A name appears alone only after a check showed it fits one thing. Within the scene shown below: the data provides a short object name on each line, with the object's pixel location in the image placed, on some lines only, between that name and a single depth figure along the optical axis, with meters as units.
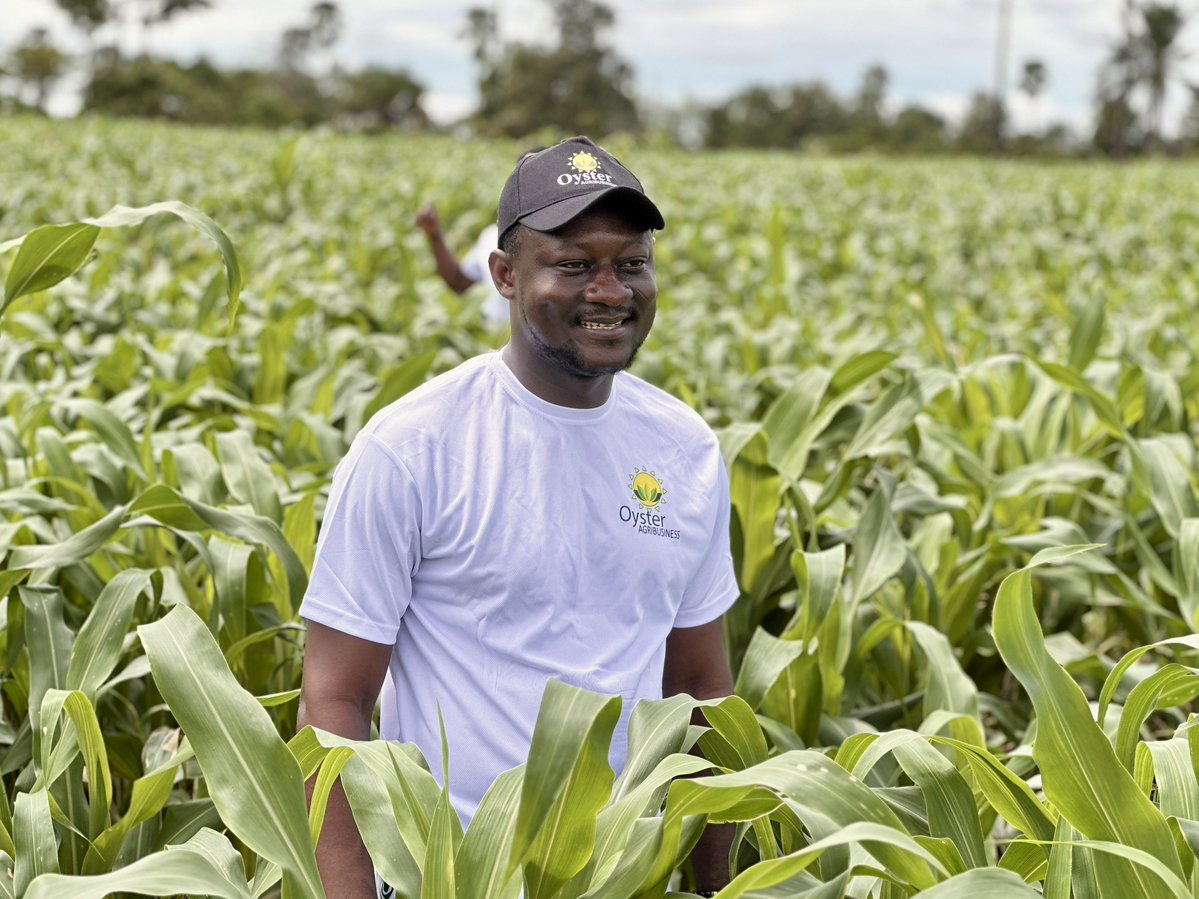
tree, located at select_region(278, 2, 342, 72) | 93.81
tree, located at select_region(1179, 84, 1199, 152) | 79.49
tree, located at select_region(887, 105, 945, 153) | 51.59
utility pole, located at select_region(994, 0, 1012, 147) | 51.91
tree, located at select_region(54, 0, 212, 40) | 58.34
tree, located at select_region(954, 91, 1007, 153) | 51.12
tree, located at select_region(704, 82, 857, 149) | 72.81
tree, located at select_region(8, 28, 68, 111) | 55.47
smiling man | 1.68
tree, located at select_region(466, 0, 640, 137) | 58.66
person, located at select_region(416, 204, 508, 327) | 5.21
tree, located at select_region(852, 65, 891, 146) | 61.43
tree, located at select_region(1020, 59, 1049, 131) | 93.81
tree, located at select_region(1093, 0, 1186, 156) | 70.88
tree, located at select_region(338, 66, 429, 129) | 70.50
